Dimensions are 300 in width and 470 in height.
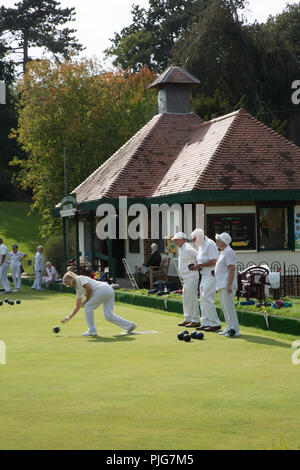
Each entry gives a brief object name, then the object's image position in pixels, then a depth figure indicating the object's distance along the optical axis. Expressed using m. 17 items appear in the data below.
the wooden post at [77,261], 25.38
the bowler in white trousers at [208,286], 13.80
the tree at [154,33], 56.50
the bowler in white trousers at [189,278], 14.36
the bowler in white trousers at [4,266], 24.55
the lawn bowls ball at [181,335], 12.46
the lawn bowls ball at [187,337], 12.32
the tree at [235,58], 38.12
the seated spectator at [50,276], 28.81
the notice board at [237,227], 22.59
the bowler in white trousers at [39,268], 28.06
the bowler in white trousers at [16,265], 26.78
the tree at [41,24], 58.72
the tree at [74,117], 40.06
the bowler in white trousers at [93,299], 13.03
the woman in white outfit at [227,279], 12.83
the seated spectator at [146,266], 23.06
